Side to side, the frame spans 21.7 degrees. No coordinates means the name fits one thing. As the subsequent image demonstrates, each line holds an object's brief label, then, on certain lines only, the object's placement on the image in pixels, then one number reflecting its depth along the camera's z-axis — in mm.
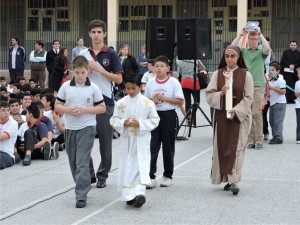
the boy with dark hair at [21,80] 20630
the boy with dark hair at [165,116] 10234
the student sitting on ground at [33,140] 12617
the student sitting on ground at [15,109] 14140
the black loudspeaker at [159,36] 16203
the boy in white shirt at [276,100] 14820
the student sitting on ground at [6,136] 12141
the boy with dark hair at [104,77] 9875
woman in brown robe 9727
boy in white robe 8914
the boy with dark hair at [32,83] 20669
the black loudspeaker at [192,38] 16219
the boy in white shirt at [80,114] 9047
